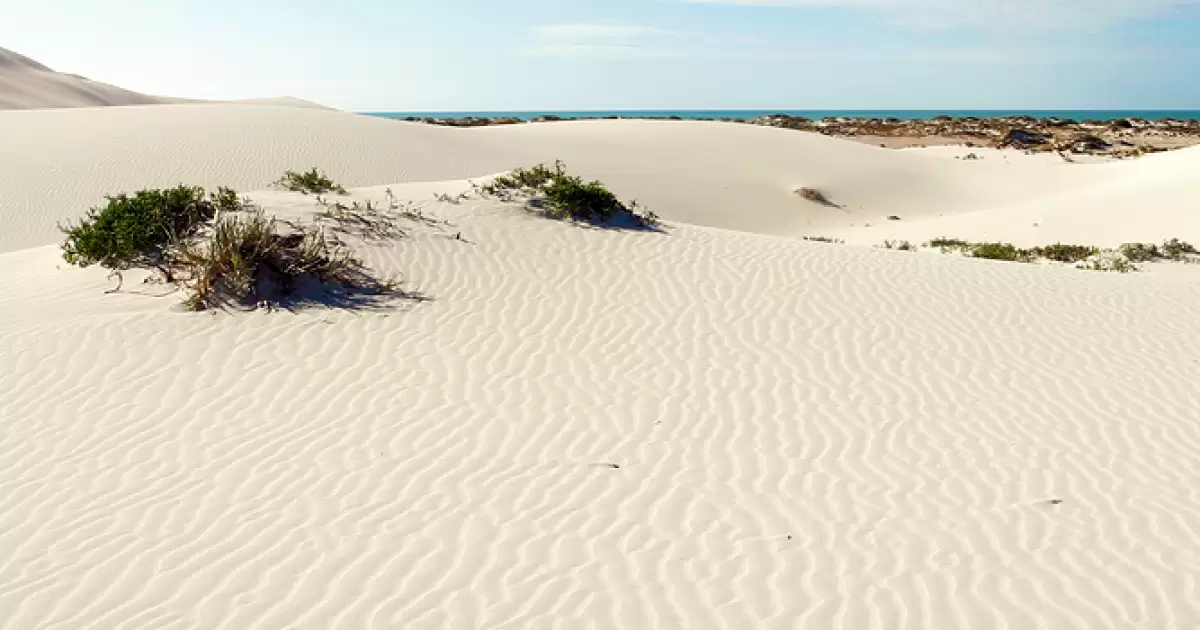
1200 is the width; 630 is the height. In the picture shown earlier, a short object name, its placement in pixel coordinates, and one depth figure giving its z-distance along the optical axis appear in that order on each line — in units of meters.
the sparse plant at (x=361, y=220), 10.55
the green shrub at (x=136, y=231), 8.96
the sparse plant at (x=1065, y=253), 15.68
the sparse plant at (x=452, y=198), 12.59
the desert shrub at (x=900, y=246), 17.03
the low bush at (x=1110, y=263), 13.75
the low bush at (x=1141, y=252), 15.57
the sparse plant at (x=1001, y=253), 15.39
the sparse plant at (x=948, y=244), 17.05
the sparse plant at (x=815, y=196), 24.69
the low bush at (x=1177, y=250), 15.70
